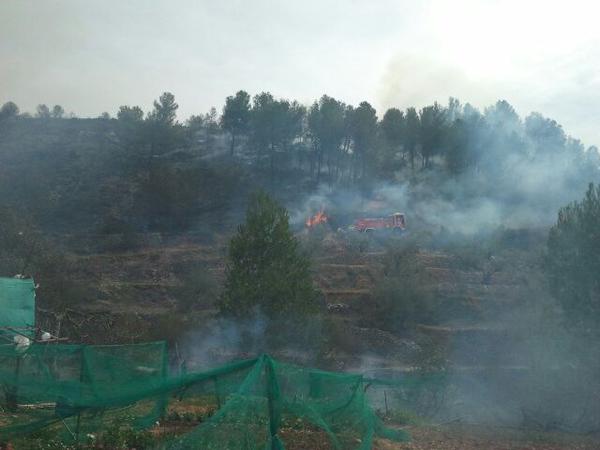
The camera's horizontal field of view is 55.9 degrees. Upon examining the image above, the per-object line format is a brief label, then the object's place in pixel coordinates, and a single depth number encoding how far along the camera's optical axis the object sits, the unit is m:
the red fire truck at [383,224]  45.72
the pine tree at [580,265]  16.52
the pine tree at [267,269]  20.56
